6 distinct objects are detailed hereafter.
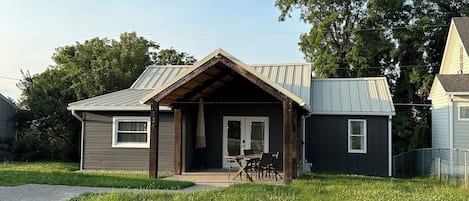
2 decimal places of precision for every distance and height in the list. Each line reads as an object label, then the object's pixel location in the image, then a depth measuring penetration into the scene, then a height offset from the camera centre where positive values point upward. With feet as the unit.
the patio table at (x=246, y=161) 42.11 -3.02
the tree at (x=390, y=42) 80.79 +15.88
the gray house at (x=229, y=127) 50.21 +0.04
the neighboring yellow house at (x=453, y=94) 52.80 +4.29
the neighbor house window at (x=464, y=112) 52.65 +2.19
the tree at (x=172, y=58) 106.63 +16.09
